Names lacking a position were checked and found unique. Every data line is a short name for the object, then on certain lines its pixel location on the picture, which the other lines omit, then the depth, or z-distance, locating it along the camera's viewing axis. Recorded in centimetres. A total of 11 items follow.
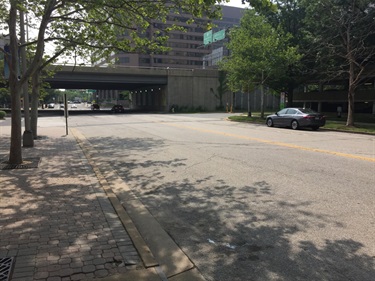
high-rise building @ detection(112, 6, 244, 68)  11738
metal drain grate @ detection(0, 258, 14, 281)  328
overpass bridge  4838
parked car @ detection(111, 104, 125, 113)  5356
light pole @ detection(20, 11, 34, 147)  1222
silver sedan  2067
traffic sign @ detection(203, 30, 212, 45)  7898
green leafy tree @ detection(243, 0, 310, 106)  3116
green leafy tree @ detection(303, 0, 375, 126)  2242
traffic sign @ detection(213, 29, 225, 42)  7426
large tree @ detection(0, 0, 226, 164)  841
